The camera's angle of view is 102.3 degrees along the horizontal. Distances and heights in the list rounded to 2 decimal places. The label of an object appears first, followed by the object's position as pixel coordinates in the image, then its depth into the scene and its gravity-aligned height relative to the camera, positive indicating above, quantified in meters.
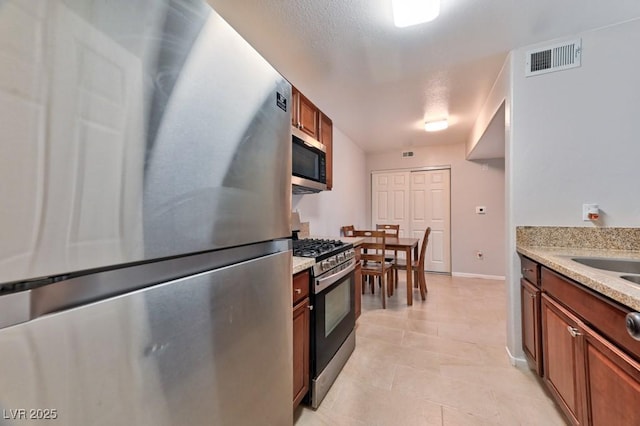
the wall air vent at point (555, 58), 1.83 +1.15
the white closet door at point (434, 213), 4.89 +0.05
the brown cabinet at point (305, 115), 2.02 +0.86
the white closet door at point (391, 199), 5.17 +0.34
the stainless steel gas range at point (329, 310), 1.53 -0.65
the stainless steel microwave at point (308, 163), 1.90 +0.43
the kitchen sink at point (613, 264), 1.44 -0.28
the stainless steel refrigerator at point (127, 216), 0.40 +0.00
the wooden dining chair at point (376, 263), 3.09 -0.64
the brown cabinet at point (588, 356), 0.89 -0.59
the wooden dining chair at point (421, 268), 3.46 -0.71
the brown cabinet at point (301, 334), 1.36 -0.65
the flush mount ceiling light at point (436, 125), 3.49 +1.24
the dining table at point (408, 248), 3.22 -0.42
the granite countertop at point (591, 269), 0.87 -0.25
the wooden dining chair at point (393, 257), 3.53 -0.58
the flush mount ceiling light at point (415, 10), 1.44 +1.18
